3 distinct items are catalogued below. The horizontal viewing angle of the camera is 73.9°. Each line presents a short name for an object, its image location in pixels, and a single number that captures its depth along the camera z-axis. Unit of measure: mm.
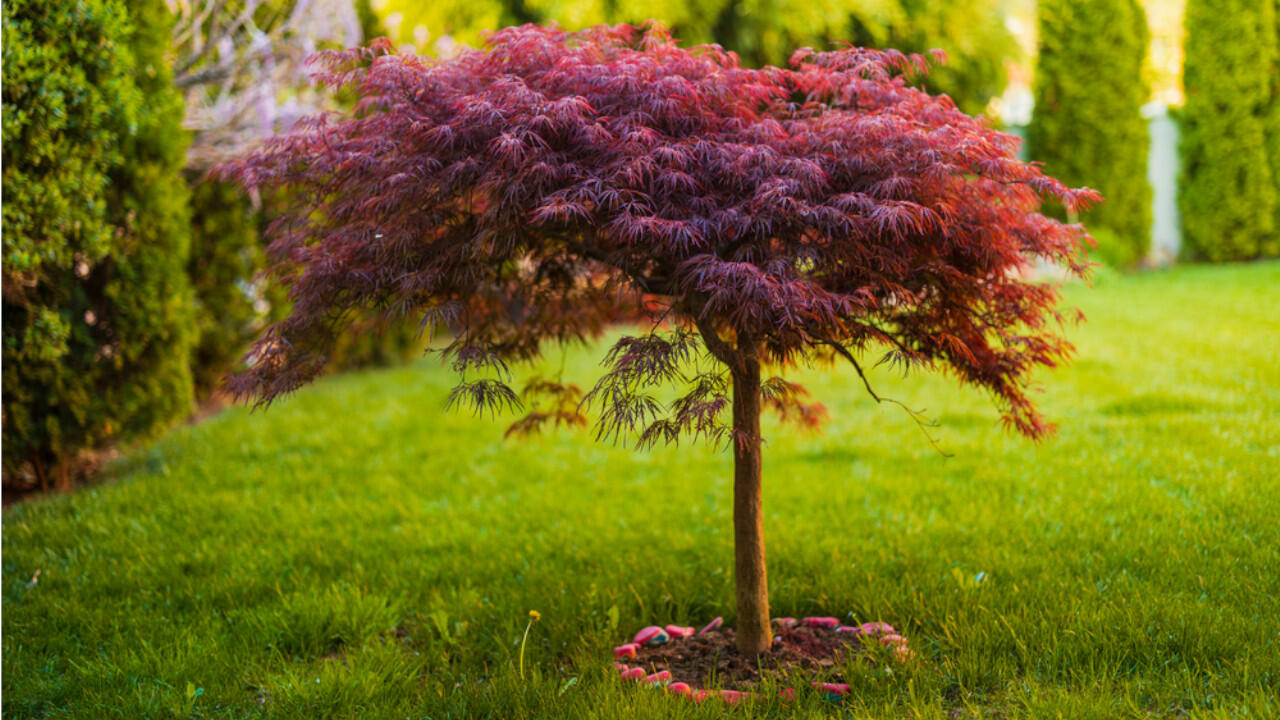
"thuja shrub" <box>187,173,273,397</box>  7355
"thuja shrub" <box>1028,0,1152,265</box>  13047
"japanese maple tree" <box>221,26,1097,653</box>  2555
